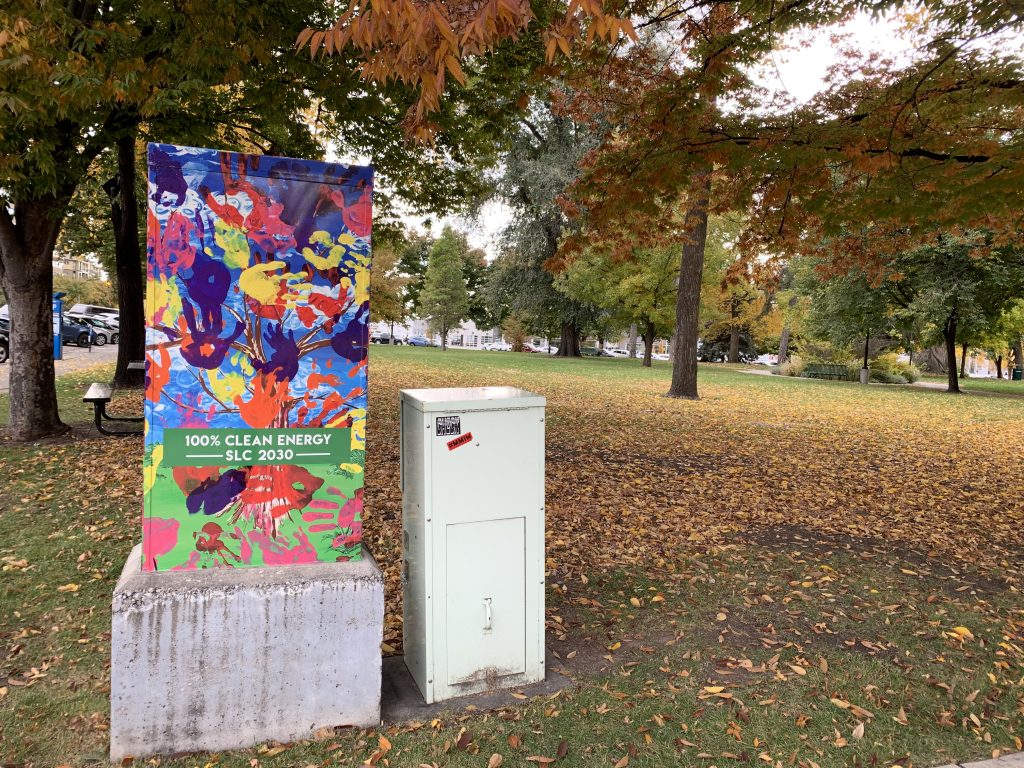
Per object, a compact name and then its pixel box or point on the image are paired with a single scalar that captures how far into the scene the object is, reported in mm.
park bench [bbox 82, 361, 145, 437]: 8203
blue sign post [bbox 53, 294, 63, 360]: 19539
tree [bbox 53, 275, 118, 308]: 56547
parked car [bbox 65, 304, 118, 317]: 39612
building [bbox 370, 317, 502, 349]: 100562
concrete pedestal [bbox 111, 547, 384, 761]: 2621
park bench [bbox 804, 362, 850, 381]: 32656
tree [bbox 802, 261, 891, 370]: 25703
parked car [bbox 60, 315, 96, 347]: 28925
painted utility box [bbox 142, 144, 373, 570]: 2652
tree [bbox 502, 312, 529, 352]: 61112
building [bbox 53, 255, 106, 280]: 106231
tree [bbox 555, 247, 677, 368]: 33469
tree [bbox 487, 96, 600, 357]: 30906
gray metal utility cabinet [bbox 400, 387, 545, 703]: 3008
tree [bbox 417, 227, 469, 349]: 53562
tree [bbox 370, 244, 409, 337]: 41669
